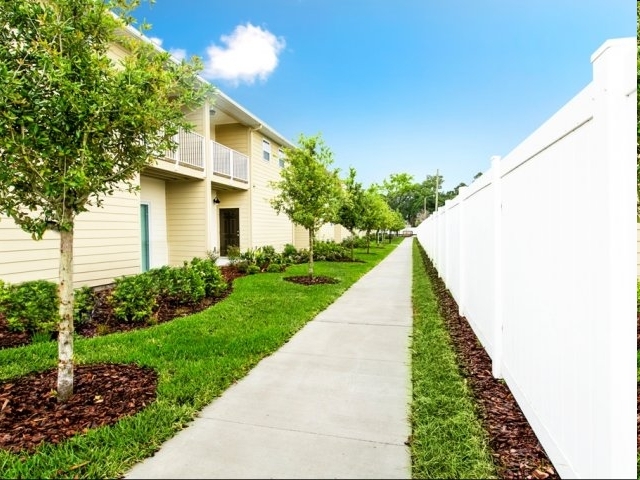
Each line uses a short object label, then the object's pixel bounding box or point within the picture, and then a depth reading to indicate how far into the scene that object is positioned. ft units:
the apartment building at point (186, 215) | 25.80
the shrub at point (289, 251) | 55.10
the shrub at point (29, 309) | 17.47
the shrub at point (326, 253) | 58.13
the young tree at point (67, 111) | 9.64
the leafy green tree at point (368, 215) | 64.44
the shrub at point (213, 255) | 41.34
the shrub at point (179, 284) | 23.81
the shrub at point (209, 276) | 26.71
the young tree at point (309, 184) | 35.73
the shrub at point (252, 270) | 40.60
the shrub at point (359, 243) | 96.76
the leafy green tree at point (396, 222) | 140.87
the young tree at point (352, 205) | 60.59
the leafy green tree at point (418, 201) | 282.03
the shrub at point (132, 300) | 20.01
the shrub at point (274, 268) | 42.22
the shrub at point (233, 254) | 44.83
